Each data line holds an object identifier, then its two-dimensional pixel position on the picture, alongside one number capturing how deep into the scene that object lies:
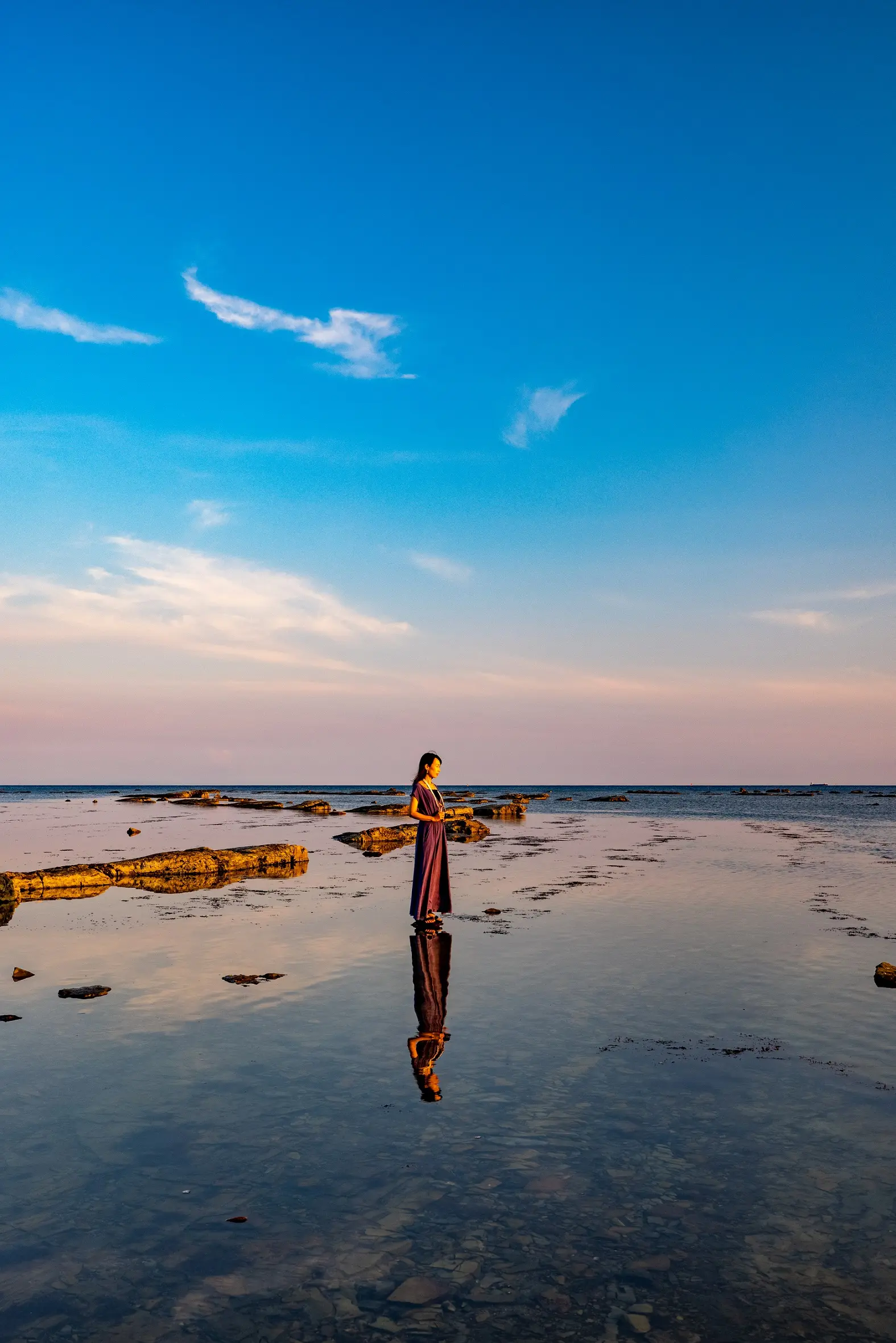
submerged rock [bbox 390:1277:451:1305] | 4.18
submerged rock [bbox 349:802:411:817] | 61.25
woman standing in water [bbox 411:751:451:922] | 15.52
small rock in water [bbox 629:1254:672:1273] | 4.43
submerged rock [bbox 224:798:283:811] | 72.38
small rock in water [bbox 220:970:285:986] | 10.81
